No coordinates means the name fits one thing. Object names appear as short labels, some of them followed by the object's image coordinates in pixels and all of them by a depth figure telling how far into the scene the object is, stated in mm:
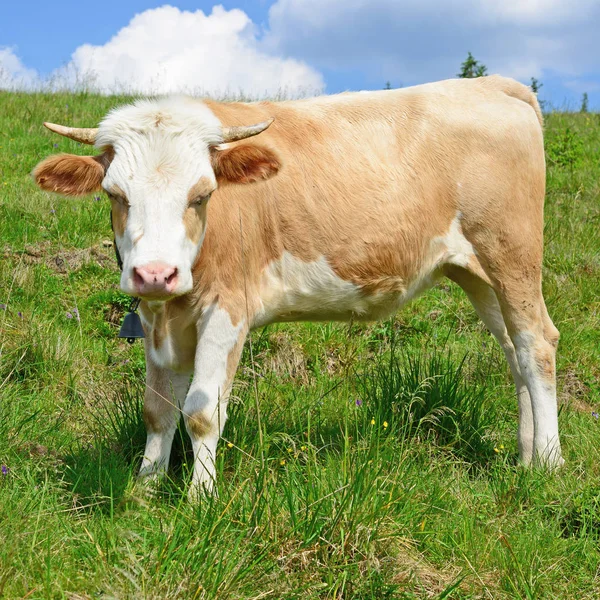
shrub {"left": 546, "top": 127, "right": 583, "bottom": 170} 10852
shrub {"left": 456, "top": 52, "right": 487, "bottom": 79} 21406
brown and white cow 3830
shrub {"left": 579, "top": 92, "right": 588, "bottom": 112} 16078
